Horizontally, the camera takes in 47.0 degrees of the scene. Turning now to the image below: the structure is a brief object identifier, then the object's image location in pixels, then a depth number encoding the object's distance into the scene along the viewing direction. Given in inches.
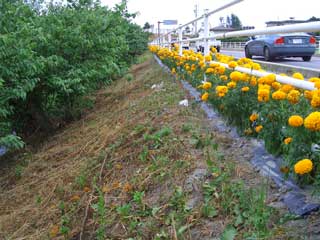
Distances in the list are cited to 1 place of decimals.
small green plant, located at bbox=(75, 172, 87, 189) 144.8
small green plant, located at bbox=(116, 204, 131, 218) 103.2
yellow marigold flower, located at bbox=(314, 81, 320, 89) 75.3
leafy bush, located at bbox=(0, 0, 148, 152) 213.1
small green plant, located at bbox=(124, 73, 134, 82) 491.3
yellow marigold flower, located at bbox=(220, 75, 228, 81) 127.8
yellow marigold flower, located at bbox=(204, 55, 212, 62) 169.5
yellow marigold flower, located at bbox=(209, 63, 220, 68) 144.5
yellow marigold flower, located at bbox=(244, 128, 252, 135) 111.5
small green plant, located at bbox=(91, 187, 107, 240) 100.3
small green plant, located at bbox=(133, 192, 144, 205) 106.8
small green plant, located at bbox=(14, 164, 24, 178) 204.7
